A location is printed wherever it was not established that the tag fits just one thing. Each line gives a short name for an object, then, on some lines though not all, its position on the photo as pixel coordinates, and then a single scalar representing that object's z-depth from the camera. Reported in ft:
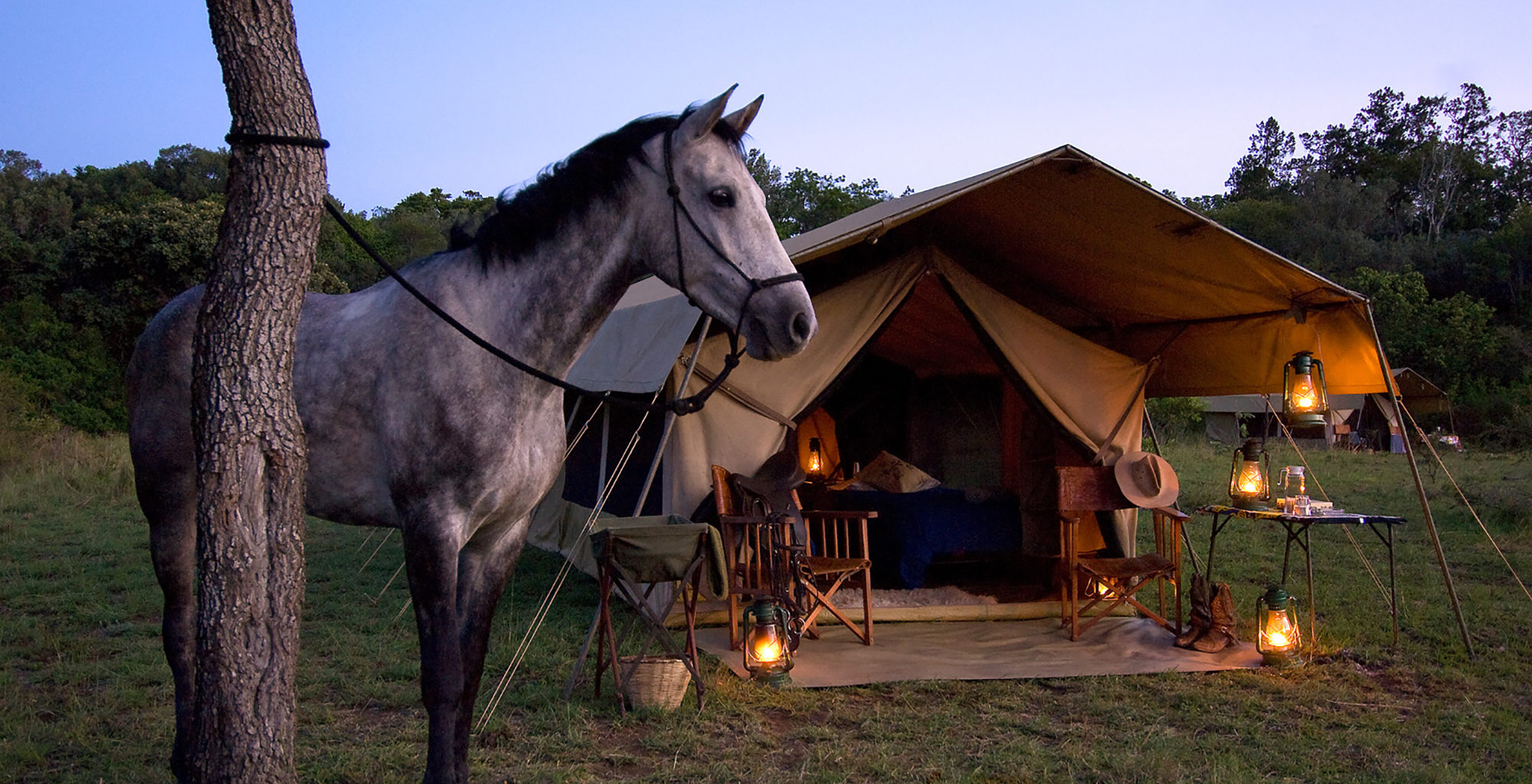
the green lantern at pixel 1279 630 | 15.38
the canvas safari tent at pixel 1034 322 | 16.34
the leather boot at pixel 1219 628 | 16.61
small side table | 16.05
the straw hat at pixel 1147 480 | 18.35
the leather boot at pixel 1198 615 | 16.81
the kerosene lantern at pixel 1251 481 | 17.76
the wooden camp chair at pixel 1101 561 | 17.51
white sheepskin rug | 19.88
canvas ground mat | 15.57
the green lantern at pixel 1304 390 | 17.62
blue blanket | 20.53
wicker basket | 13.15
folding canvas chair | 13.51
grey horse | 7.88
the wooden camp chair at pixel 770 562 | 16.58
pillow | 21.91
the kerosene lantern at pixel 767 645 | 14.46
